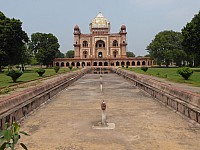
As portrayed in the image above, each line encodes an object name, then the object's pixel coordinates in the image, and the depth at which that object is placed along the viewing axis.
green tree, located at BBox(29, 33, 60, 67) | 60.86
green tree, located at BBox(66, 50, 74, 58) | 134.41
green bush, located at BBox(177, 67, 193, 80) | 17.09
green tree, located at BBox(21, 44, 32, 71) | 55.40
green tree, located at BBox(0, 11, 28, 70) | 34.75
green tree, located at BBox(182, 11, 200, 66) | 32.91
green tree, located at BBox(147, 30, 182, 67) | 59.75
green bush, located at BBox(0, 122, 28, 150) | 1.92
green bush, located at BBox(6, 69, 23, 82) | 16.95
